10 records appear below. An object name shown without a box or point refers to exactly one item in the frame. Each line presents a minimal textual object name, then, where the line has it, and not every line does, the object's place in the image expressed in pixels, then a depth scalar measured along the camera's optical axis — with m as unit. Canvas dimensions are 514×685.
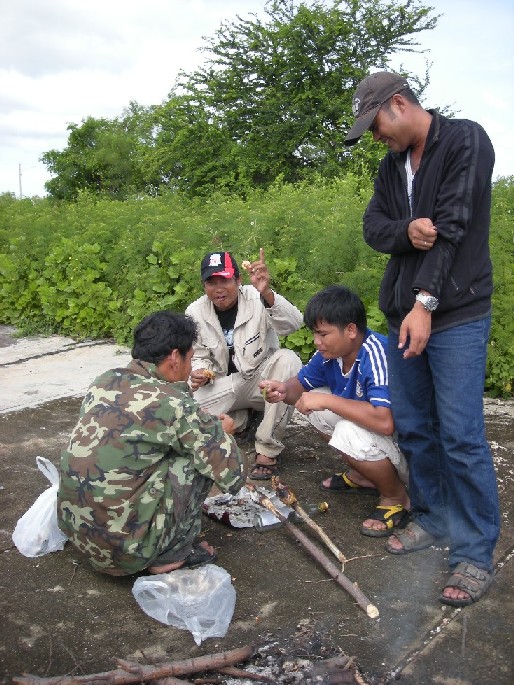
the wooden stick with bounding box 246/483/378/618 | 3.06
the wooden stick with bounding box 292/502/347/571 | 3.41
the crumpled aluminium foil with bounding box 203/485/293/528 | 3.81
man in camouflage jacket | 3.05
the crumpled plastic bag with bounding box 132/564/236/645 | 2.95
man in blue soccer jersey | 3.64
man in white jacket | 4.59
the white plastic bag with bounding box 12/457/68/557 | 3.53
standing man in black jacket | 2.93
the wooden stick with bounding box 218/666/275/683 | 2.61
